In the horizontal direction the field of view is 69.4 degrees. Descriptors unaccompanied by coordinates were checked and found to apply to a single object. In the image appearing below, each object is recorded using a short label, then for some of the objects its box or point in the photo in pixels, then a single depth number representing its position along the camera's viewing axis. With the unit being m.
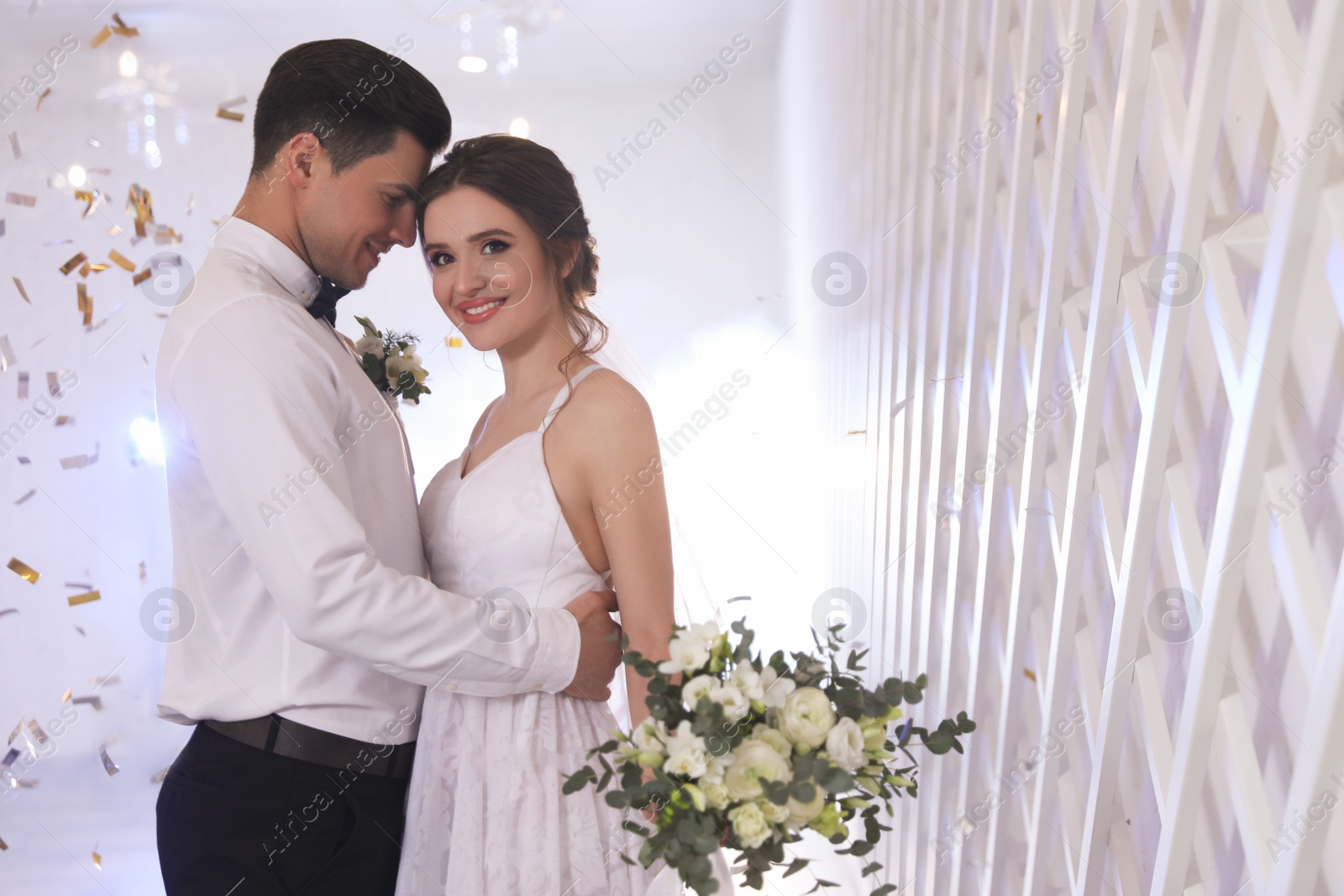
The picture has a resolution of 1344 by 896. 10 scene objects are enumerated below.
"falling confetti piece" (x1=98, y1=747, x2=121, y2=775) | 4.37
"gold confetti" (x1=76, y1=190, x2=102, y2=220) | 4.48
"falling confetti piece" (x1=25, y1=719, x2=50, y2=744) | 4.48
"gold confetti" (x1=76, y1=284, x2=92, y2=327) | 4.51
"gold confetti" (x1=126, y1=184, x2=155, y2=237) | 4.48
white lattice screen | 0.75
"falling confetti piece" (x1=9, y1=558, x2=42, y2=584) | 4.46
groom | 1.31
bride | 1.43
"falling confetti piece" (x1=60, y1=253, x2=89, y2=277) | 4.37
